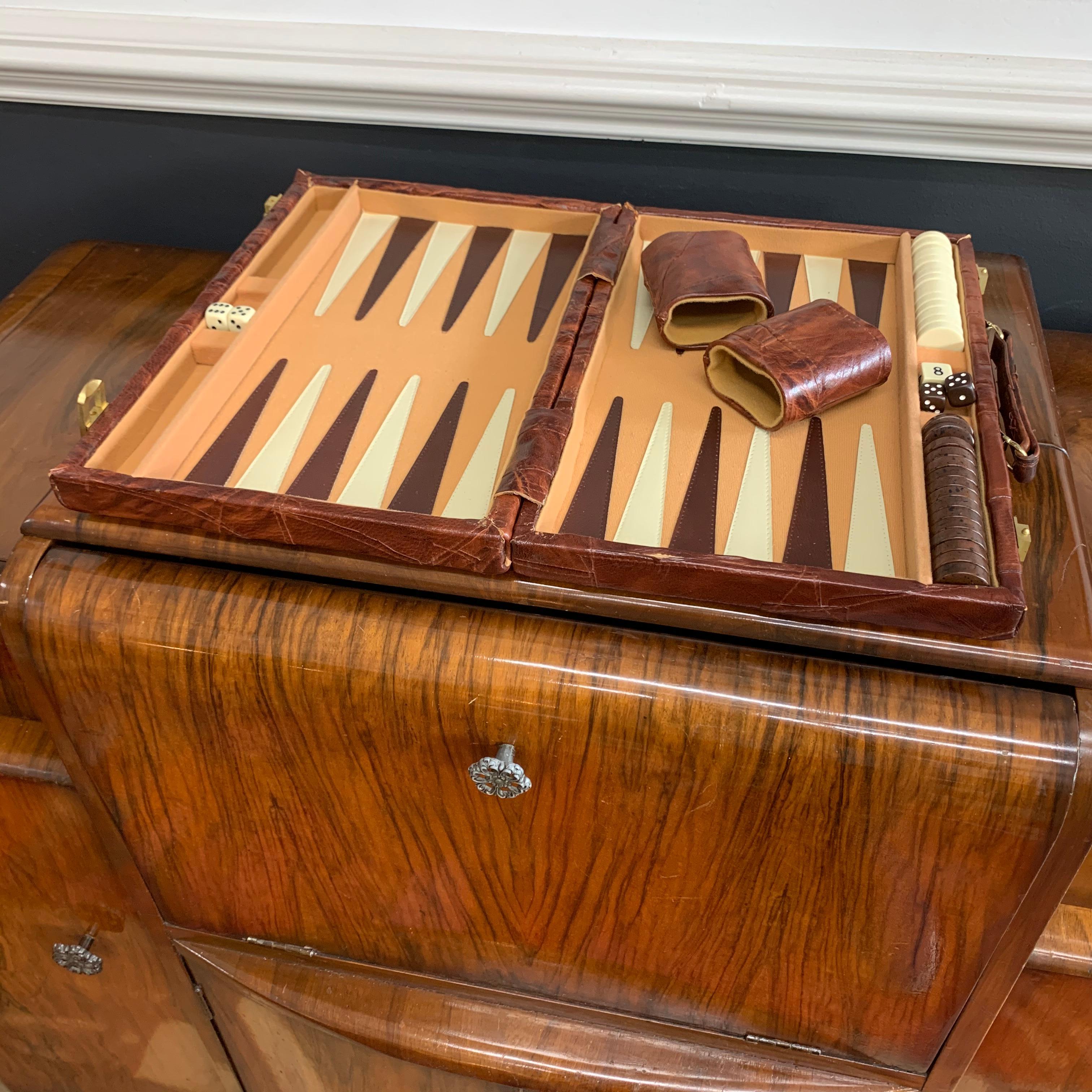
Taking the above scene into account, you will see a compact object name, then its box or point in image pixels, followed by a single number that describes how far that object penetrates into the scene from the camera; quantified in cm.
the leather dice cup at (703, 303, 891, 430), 85
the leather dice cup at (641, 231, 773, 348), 91
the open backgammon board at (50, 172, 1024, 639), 72
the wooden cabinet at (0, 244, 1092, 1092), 70
